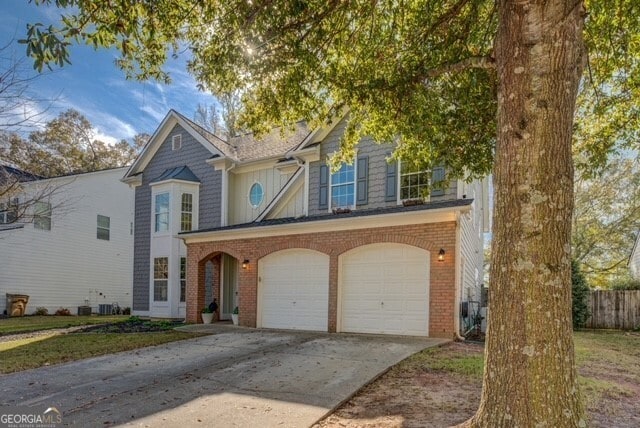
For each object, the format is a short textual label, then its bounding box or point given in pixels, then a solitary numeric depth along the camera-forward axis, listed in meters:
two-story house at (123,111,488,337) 10.16
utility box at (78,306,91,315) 21.40
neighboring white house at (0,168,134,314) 19.16
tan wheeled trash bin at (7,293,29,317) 18.56
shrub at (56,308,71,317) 20.46
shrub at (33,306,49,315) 19.59
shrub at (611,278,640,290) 16.05
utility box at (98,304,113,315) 22.16
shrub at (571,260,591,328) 15.11
